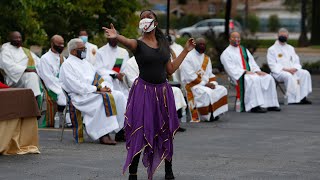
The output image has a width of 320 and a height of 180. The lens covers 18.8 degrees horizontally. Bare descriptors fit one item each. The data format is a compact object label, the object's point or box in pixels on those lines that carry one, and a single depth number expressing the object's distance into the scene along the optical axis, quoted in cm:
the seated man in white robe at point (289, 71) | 2064
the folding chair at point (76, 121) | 1420
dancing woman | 1043
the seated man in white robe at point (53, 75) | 1634
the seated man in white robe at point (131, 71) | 1561
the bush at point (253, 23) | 8114
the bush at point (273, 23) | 8969
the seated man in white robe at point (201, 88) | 1739
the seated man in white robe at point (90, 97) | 1398
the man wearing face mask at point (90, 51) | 1873
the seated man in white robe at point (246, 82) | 1920
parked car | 6258
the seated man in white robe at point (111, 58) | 1686
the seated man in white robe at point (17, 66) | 1781
